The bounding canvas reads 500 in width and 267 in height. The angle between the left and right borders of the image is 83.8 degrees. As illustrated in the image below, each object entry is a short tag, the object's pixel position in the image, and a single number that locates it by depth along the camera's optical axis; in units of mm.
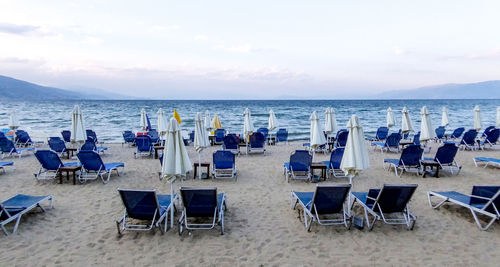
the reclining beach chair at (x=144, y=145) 10474
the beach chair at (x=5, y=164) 7906
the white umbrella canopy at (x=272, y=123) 13609
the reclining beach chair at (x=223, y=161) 7664
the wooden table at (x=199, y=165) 7696
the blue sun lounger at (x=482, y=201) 4406
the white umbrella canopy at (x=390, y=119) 14445
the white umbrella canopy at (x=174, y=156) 4477
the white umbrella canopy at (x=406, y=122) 11680
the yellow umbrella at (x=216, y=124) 15038
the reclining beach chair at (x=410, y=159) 7634
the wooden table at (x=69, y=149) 10281
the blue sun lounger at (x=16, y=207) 4336
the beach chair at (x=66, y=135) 14172
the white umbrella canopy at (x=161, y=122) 12500
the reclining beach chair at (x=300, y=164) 7375
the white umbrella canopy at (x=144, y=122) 15281
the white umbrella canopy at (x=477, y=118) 13208
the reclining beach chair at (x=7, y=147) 10392
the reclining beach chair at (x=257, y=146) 11367
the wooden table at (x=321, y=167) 7379
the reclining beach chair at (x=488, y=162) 8266
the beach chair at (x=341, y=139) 11062
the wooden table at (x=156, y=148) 10274
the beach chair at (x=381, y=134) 14180
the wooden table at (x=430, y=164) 7578
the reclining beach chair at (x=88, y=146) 9716
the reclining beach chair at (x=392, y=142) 11148
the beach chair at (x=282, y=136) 14641
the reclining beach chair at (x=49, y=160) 7059
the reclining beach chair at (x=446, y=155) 7621
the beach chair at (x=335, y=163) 7547
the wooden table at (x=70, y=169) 6862
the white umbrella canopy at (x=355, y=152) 4801
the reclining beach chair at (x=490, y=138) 11973
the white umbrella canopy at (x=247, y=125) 11562
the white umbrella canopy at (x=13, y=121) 13664
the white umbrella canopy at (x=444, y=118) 16062
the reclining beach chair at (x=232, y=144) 11133
